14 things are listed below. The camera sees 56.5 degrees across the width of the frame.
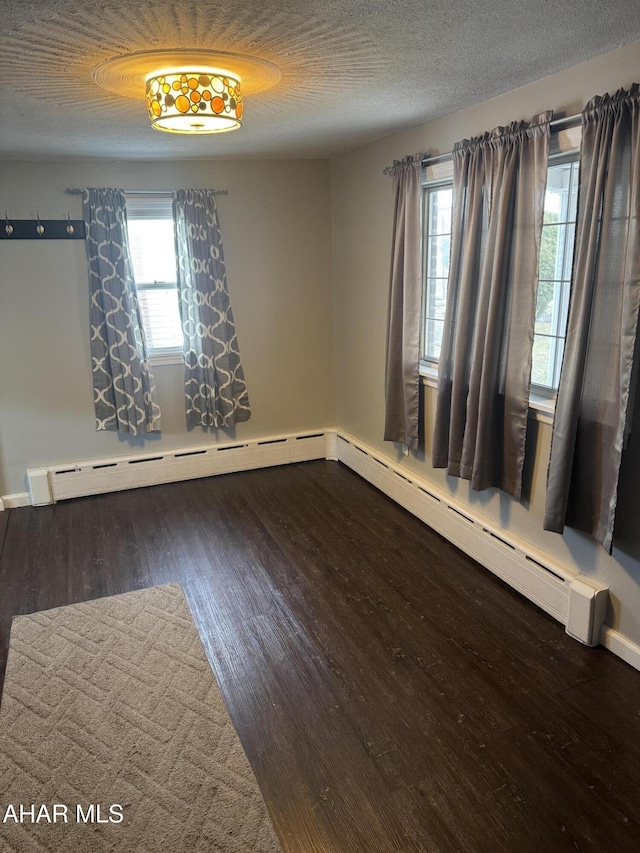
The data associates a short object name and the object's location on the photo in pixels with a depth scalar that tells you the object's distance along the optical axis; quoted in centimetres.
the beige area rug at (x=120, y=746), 183
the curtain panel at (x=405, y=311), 352
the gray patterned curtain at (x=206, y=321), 427
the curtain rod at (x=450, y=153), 237
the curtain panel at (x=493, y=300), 263
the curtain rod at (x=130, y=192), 403
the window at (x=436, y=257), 353
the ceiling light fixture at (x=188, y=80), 206
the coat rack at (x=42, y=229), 396
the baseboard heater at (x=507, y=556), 257
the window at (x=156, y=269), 427
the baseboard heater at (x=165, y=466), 434
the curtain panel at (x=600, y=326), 216
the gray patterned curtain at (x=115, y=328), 407
